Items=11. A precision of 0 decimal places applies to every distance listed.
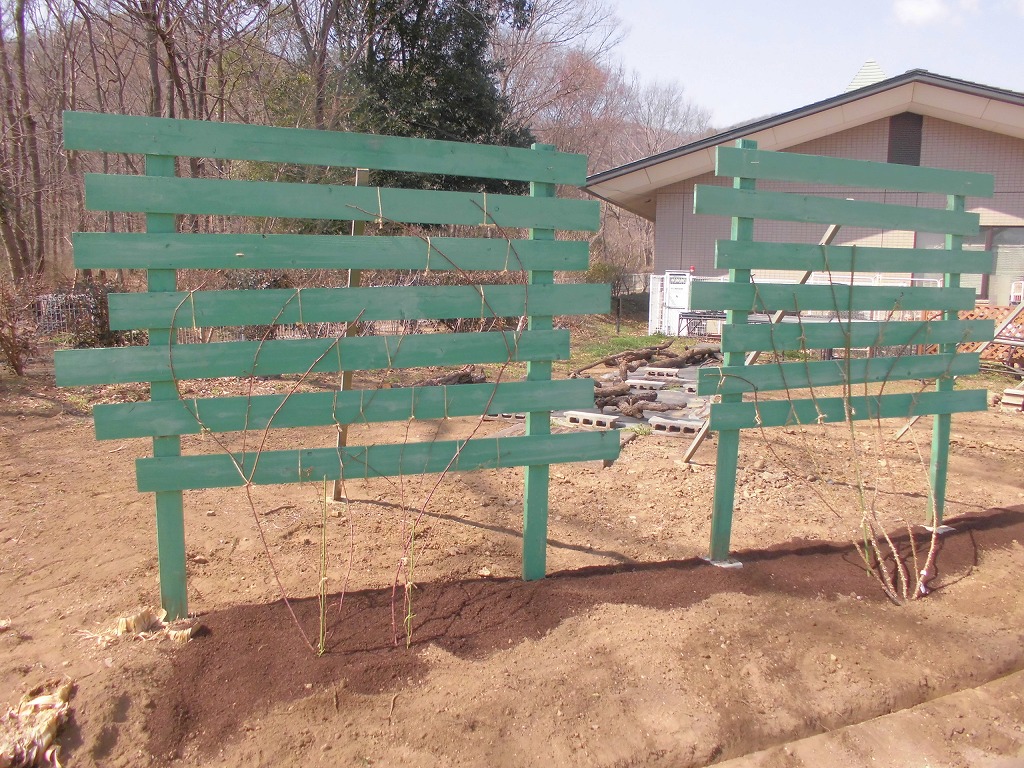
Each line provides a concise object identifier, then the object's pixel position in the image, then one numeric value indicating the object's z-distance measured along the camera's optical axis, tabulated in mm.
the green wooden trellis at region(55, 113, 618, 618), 2787
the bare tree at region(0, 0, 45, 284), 13898
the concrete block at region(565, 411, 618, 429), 6871
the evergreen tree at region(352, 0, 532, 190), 17766
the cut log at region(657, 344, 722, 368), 10789
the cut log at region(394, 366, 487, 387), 8345
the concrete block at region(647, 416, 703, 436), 6777
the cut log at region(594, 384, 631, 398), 8125
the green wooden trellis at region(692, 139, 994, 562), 3723
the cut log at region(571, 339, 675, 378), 11062
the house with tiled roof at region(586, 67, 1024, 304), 13930
